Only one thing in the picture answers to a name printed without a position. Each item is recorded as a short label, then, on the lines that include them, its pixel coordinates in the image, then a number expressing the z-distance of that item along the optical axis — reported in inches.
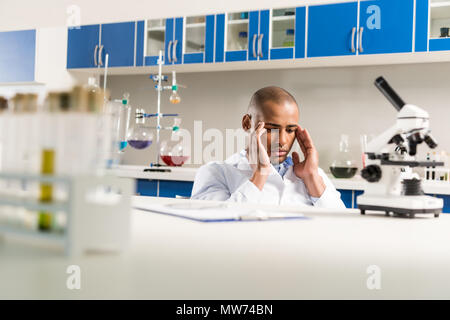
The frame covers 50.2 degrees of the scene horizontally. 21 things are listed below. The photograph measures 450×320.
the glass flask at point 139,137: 134.4
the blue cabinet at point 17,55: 169.8
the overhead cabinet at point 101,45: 161.6
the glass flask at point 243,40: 145.8
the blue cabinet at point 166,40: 153.9
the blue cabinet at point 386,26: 124.4
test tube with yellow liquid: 22.1
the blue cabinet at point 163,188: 129.1
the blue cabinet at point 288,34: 137.0
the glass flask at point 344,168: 128.6
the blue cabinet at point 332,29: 130.3
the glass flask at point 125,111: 135.8
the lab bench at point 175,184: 114.6
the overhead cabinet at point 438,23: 121.2
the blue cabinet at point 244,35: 141.9
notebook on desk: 38.9
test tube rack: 21.0
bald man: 61.2
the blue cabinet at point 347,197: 115.2
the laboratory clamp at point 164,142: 134.3
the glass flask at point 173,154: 147.5
